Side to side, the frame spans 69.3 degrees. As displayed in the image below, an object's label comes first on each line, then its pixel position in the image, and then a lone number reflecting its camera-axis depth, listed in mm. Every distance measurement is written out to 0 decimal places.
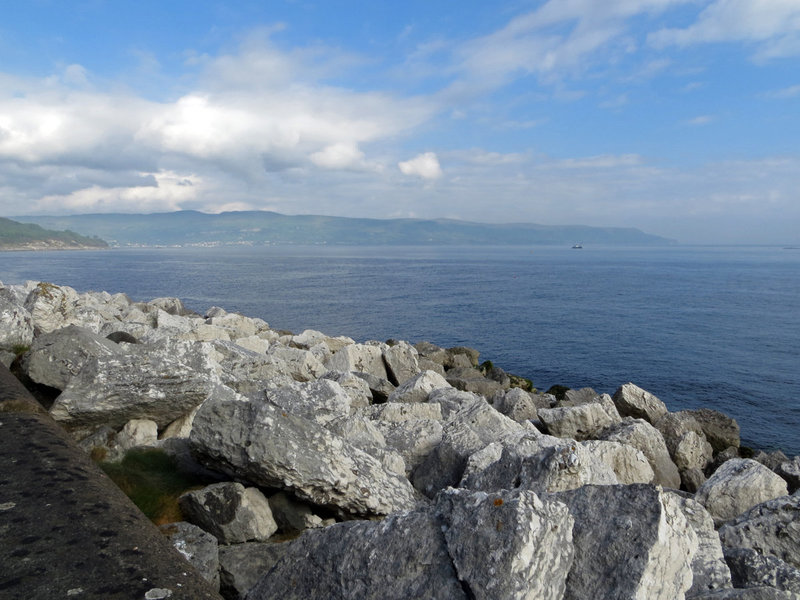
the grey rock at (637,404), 18141
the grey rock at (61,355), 9180
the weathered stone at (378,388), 17359
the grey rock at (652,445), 13258
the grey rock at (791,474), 12492
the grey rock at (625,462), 10656
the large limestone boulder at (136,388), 8320
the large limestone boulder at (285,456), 6613
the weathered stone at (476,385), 21562
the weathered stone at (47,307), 14164
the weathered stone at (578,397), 20406
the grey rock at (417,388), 15086
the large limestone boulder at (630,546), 4348
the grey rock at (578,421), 14523
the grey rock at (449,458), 8820
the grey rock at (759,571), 5484
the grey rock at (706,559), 5473
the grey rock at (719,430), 17953
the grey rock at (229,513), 6406
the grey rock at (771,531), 7223
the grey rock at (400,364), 21578
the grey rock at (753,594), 4699
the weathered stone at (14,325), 11422
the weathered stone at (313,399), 10148
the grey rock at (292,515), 6820
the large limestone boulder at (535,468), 6344
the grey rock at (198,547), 5359
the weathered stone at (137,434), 8336
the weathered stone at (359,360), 20125
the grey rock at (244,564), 5574
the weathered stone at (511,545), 4008
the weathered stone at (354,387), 13927
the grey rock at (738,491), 10078
